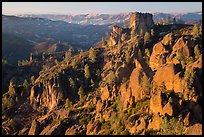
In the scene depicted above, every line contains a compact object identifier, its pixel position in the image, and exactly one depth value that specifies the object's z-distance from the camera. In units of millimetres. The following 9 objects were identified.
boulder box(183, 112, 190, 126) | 82225
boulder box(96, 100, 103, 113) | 119756
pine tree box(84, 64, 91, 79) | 165250
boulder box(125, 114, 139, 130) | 92850
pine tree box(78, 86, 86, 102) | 143775
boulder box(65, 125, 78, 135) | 106681
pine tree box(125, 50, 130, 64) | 150875
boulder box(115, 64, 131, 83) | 139525
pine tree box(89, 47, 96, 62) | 188012
